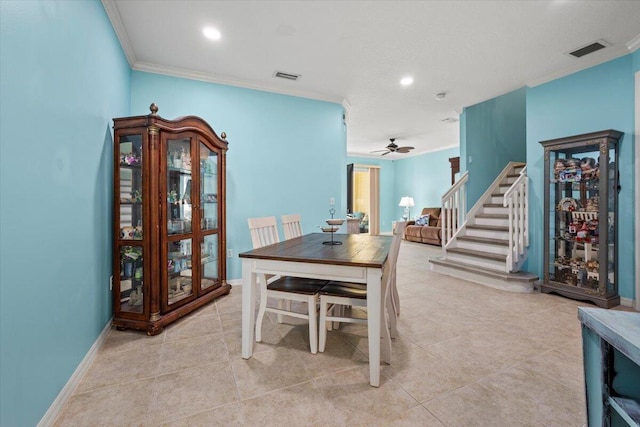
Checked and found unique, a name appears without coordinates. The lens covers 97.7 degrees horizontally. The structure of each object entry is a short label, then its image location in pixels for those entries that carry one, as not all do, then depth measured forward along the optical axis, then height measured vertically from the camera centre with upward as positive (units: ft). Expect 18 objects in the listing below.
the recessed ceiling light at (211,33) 8.41 +5.47
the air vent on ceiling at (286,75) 11.27 +5.56
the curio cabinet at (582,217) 9.31 -0.25
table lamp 28.85 +0.65
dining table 5.32 -1.24
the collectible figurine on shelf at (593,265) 9.57 -1.91
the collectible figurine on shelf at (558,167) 10.52 +1.62
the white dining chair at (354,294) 6.01 -1.83
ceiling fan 20.25 +4.54
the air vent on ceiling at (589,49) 9.00 +5.39
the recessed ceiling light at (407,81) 11.71 +5.55
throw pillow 25.01 -0.89
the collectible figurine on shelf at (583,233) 9.89 -0.84
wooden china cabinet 7.50 -0.27
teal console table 2.38 -1.49
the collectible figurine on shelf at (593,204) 9.58 +0.19
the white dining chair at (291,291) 6.42 -1.89
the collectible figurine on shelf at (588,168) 9.68 +1.46
